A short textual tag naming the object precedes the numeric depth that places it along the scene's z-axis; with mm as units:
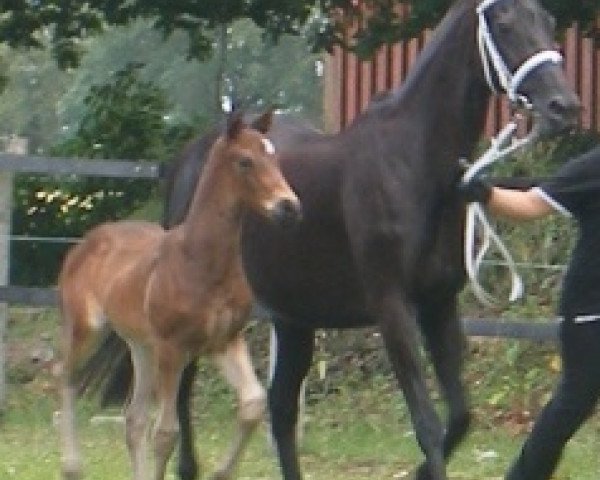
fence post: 21754
